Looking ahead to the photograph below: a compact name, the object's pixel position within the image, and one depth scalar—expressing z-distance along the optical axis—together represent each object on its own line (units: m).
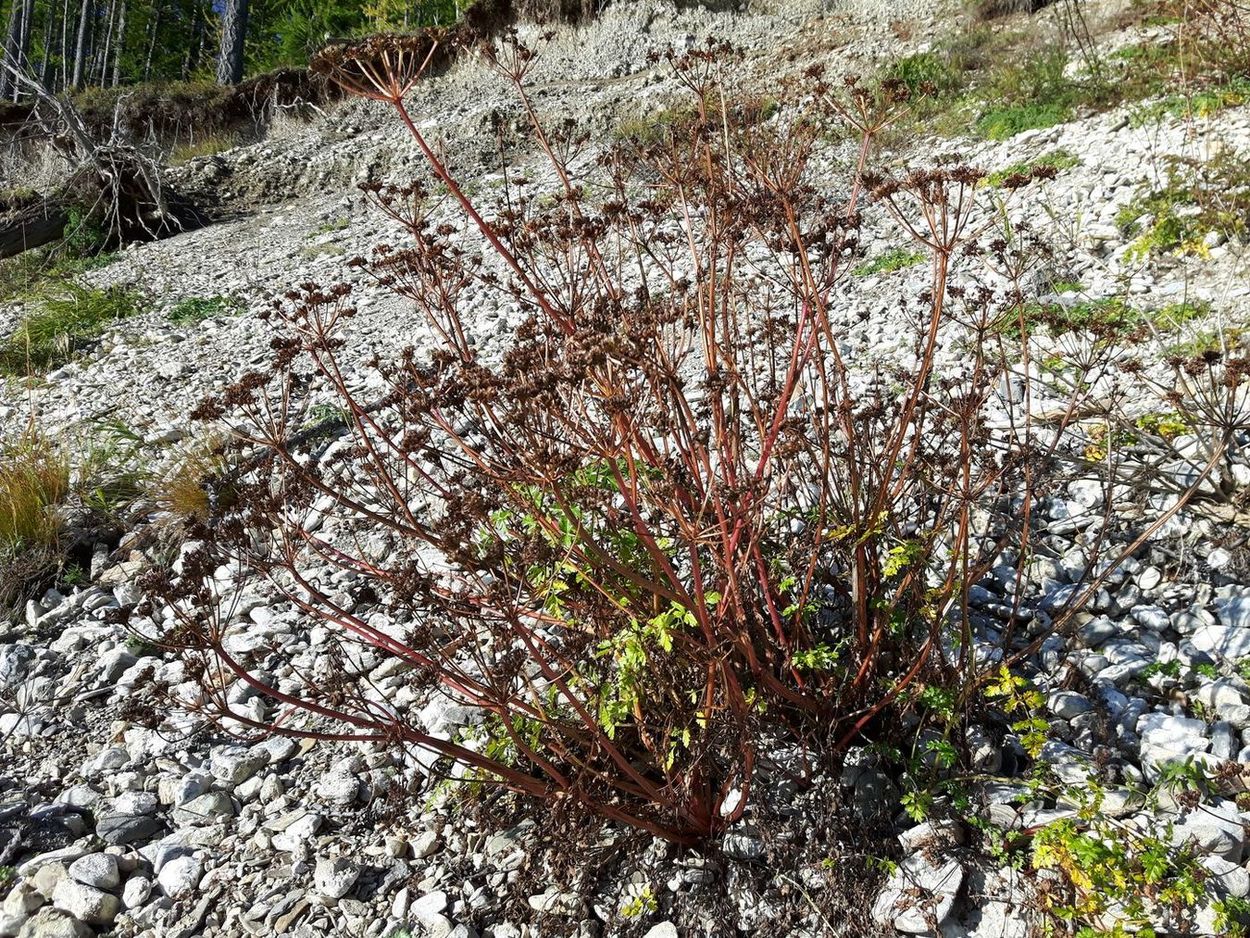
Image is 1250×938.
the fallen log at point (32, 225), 12.34
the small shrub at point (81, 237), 12.46
